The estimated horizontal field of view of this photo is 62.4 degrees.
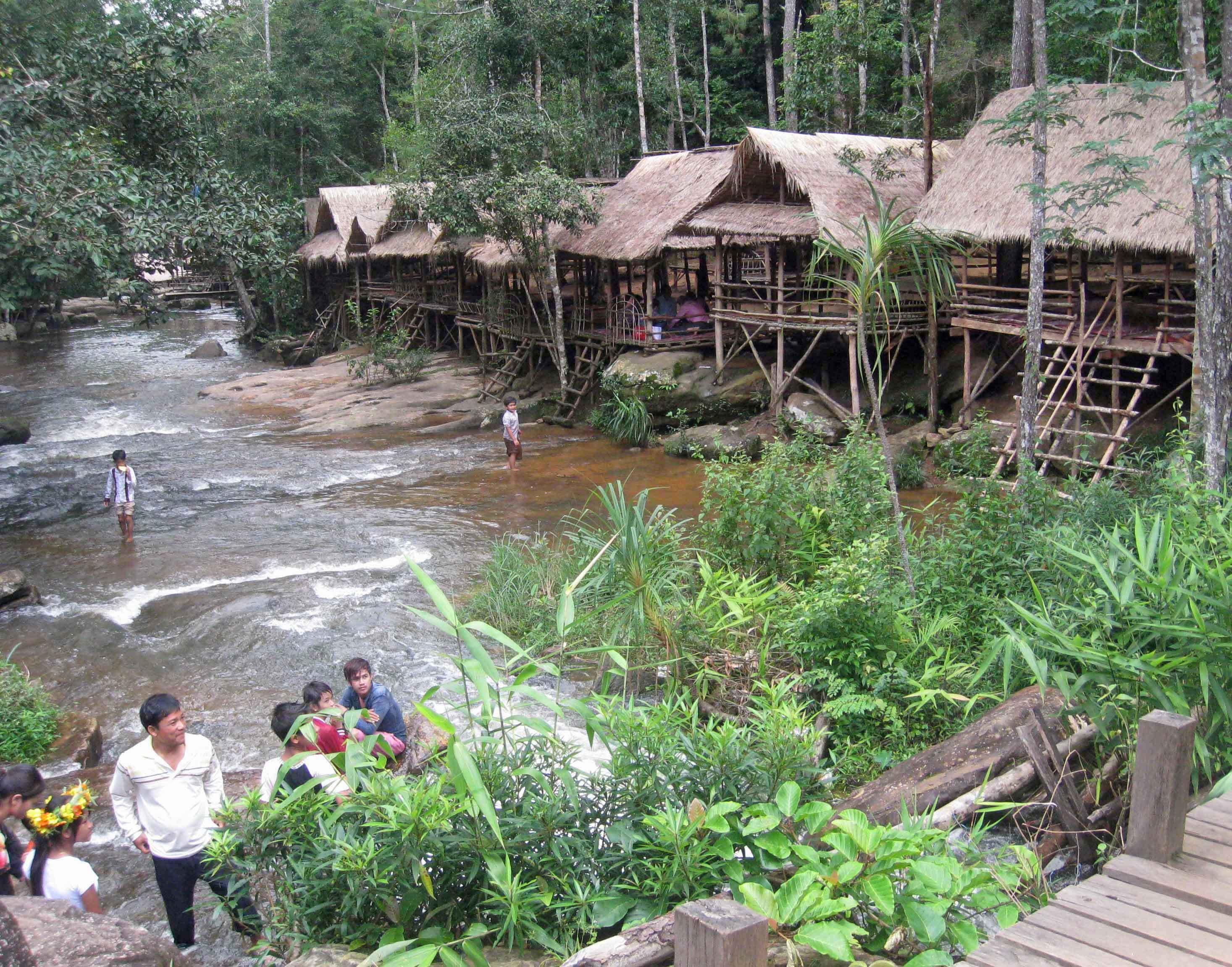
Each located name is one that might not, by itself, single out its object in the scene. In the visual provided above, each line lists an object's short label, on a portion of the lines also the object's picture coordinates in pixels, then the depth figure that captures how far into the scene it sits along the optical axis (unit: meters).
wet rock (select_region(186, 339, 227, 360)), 28.31
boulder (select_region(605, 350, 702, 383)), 16.27
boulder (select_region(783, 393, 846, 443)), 14.48
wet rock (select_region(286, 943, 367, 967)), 3.24
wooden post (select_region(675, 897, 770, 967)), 2.29
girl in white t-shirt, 3.88
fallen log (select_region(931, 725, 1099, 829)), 4.13
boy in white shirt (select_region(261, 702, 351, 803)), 4.13
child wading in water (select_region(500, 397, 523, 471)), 14.65
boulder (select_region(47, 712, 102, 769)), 6.84
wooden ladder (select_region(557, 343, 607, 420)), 18.36
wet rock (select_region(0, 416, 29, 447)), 18.47
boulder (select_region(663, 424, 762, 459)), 14.71
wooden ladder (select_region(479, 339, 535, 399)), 20.03
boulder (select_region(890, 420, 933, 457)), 13.56
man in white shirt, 4.14
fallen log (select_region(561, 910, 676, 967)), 2.97
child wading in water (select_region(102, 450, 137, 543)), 11.98
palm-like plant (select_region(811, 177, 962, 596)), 6.07
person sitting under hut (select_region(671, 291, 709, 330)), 17.50
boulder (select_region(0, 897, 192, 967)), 3.24
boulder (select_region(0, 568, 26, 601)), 9.96
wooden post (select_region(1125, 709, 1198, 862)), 3.09
